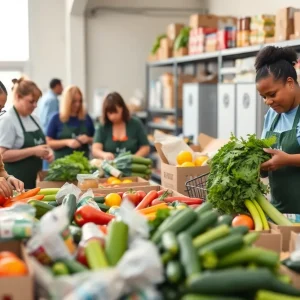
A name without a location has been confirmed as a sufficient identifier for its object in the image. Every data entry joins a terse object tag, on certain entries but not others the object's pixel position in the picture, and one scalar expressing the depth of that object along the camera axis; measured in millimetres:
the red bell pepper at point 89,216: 2686
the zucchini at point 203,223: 2059
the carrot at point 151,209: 2910
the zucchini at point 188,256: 1794
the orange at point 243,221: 2727
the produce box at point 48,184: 4551
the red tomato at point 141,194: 3452
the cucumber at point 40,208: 2758
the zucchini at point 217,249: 1846
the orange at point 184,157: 4336
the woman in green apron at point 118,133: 5582
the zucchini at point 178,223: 2047
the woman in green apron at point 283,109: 3162
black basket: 3662
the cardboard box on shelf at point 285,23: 5891
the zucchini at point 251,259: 1892
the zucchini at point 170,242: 1894
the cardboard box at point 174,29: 9289
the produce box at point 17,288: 1799
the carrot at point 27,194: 3221
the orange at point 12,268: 1886
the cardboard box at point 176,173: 4129
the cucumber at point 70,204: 2760
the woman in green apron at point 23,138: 4820
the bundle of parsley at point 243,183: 2914
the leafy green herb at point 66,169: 4645
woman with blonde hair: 5953
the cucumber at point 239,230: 2076
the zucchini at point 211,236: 1962
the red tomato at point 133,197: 3378
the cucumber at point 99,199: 3382
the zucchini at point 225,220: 2230
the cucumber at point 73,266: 1932
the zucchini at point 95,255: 1916
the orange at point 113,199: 3361
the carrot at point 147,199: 3209
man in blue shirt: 8938
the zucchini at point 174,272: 1784
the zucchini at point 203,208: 2348
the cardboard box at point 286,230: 2688
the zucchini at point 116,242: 1970
